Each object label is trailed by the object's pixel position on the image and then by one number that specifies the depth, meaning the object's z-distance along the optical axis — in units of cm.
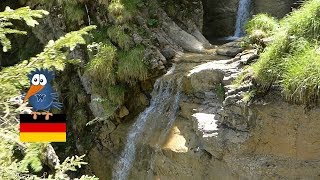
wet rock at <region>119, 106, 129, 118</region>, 563
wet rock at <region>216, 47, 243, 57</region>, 538
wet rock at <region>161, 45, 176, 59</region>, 587
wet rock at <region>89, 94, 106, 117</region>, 580
